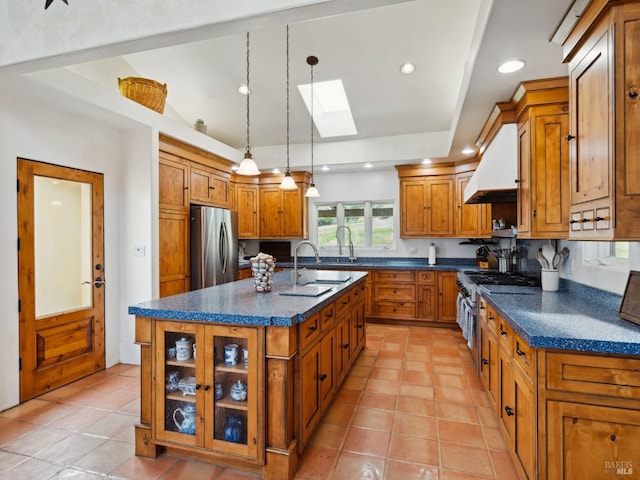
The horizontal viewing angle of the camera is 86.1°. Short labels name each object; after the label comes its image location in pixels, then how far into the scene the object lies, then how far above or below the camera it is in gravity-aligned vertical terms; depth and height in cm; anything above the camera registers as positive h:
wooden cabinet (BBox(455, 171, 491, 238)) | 483 +31
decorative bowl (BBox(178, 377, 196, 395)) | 197 -85
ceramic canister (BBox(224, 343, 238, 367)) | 193 -66
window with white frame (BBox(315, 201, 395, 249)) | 589 +25
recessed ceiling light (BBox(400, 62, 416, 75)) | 370 +185
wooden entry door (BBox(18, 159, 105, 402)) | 281 -32
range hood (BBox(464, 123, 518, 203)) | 283 +60
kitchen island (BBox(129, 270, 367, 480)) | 183 -81
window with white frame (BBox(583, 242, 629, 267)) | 220 -12
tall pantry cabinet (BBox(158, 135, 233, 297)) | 373 +47
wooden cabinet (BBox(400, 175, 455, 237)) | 520 +49
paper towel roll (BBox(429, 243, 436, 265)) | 546 -28
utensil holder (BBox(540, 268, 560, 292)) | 270 -34
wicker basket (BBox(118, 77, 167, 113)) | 336 +148
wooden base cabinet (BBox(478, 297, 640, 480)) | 140 -76
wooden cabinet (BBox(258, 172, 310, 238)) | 581 +50
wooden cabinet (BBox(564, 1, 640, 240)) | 142 +52
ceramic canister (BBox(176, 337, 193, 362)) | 199 -65
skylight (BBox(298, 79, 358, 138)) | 481 +184
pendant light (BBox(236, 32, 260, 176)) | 268 +57
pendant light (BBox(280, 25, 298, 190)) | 327 +53
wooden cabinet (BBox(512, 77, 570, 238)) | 243 +58
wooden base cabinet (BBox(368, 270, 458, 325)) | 495 -87
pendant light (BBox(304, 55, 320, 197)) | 367 +191
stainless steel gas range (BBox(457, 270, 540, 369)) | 317 -56
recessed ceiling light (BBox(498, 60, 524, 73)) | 222 +114
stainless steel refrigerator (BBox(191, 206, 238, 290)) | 412 -10
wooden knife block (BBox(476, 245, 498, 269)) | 482 -31
